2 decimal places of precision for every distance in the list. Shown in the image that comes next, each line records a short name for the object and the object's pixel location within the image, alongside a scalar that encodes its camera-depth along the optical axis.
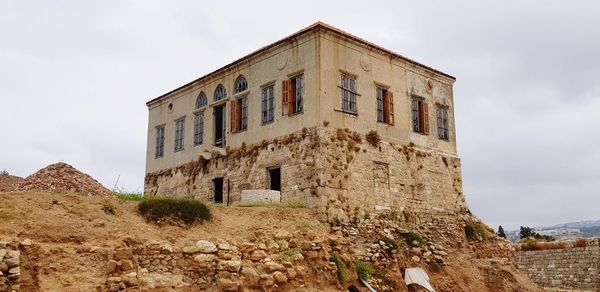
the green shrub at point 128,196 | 17.34
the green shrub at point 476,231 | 23.58
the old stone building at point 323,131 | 19.88
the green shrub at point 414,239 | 20.73
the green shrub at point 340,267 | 17.34
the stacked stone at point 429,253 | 20.55
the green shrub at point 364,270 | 18.20
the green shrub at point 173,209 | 15.62
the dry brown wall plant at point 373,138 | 21.03
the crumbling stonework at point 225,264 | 13.40
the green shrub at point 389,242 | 19.71
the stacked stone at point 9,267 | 11.68
